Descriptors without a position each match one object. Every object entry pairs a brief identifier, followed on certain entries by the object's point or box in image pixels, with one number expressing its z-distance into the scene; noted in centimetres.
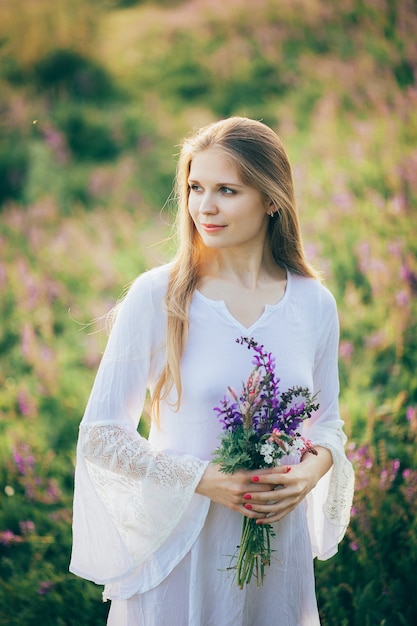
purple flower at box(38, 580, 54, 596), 325
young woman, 212
